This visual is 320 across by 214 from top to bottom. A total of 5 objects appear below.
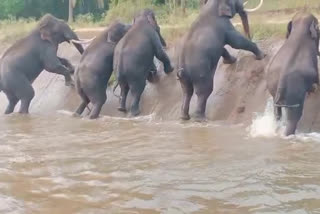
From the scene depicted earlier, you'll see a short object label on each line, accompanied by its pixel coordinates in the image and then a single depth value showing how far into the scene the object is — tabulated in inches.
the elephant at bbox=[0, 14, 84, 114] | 522.9
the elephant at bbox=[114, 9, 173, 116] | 457.1
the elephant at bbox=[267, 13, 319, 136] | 357.4
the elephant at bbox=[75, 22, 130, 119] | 478.6
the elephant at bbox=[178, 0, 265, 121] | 420.8
